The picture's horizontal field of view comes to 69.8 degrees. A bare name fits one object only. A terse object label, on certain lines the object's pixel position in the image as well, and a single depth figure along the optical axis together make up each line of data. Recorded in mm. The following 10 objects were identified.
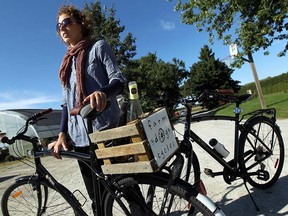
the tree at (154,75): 14680
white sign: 1228
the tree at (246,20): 7274
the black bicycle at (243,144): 2036
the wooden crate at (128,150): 1199
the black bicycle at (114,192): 1325
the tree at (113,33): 13097
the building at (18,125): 19066
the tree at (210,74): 28635
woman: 1613
